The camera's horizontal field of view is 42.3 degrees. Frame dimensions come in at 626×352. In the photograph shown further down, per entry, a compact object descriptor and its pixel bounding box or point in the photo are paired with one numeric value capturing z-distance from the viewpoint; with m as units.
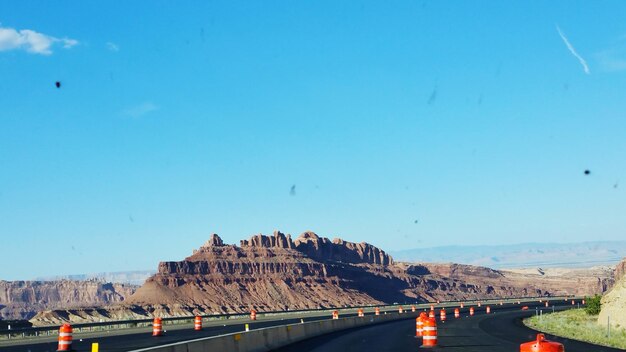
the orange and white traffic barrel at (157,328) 40.94
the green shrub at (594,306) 64.06
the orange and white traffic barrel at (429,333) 25.44
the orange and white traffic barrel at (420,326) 30.86
